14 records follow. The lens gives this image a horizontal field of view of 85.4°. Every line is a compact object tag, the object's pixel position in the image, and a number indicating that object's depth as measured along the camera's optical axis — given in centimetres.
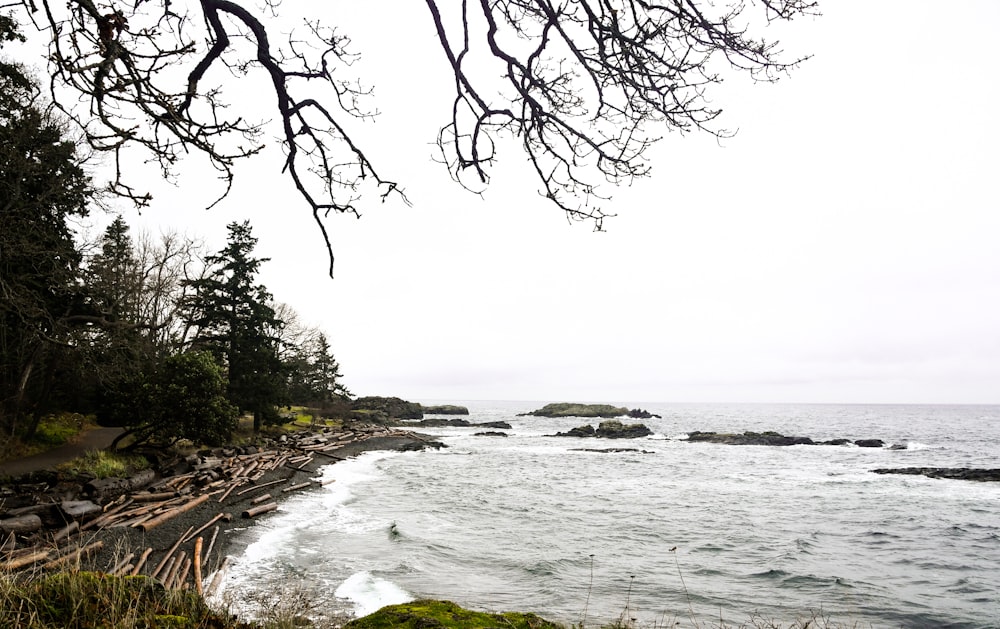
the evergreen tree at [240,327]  3061
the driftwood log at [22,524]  1014
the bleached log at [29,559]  799
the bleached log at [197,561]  881
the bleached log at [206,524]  1194
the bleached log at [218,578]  880
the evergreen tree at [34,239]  1320
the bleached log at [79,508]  1172
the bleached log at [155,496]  1423
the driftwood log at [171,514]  1207
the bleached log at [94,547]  937
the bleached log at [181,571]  841
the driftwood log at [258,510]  1480
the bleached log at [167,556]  950
